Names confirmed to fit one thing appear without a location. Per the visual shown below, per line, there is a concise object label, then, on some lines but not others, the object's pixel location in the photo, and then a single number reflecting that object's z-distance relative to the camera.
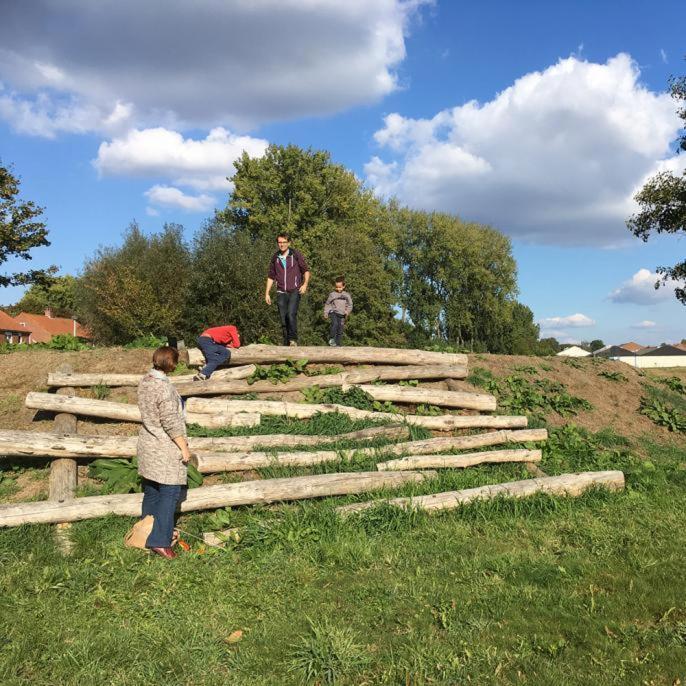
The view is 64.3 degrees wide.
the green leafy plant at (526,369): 12.44
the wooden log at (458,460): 7.33
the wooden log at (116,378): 9.02
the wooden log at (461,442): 7.77
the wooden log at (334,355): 10.17
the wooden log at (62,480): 6.53
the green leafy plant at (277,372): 9.75
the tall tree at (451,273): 52.47
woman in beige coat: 5.37
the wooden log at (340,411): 8.62
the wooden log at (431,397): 9.71
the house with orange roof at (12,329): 57.81
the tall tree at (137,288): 28.02
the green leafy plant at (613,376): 13.10
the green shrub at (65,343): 11.59
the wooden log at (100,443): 6.76
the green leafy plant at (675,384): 13.97
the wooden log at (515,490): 6.25
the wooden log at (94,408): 7.97
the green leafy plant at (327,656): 3.39
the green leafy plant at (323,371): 10.25
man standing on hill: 11.57
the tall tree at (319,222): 38.47
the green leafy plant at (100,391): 9.07
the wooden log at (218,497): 5.81
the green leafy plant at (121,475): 6.63
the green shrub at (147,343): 11.88
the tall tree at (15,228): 26.70
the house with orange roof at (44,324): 66.81
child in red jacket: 9.55
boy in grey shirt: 12.80
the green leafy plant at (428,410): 9.59
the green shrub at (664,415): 11.12
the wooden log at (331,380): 9.18
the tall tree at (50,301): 68.81
